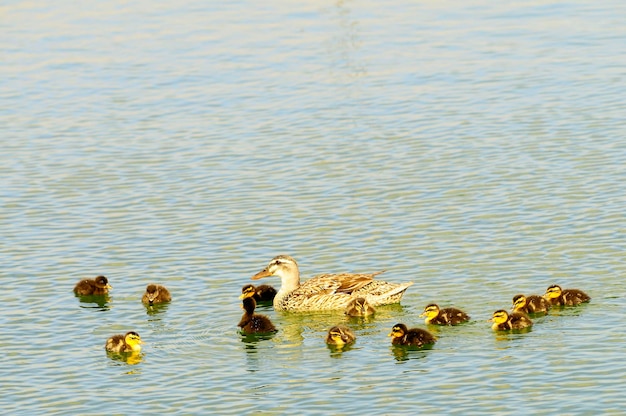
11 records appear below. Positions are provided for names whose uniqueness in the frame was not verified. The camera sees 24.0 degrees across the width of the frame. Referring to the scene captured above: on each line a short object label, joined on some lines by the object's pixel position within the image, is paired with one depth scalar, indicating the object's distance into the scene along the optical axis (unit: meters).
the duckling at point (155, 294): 20.09
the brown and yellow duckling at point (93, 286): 20.72
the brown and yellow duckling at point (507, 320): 17.94
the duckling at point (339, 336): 17.98
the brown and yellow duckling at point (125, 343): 18.11
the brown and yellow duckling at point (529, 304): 18.54
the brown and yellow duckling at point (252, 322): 18.92
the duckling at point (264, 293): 21.36
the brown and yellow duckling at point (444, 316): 18.41
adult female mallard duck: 19.92
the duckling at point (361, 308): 19.70
